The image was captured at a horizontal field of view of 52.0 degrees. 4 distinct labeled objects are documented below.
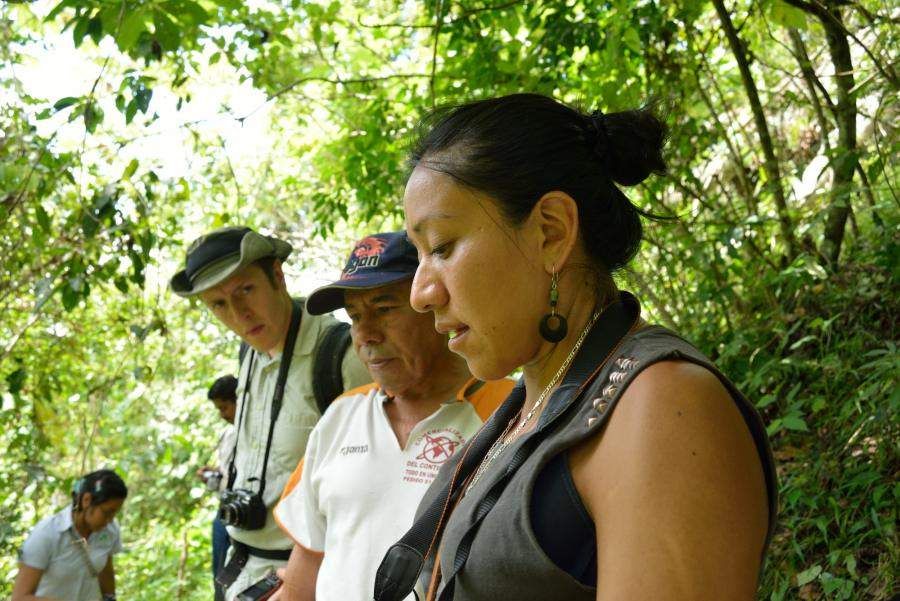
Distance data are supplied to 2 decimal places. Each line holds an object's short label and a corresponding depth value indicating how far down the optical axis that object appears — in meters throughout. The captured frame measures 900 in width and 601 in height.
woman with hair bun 1.05
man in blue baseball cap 2.18
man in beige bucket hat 3.02
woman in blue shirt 4.84
